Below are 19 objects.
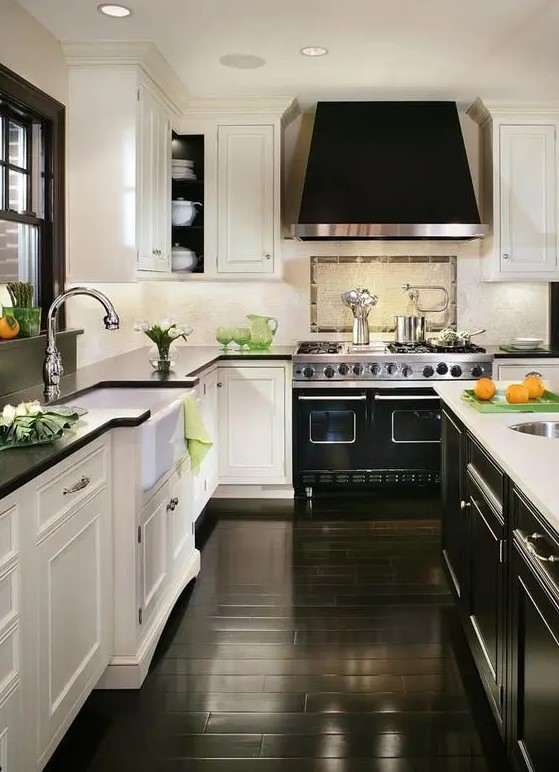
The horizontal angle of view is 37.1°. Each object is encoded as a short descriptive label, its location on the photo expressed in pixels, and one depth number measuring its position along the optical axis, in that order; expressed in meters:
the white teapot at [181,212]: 5.46
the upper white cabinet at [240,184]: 5.44
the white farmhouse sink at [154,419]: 2.95
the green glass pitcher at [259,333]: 5.48
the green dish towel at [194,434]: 3.63
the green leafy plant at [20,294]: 3.57
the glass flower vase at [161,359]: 4.34
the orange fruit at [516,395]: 3.02
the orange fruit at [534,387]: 3.16
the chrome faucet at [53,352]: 3.35
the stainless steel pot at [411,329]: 5.68
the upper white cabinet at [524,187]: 5.48
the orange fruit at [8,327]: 3.46
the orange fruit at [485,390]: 3.12
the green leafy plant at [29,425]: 2.21
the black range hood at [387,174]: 5.39
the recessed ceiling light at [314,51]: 4.32
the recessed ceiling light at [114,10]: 3.73
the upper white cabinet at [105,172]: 4.34
